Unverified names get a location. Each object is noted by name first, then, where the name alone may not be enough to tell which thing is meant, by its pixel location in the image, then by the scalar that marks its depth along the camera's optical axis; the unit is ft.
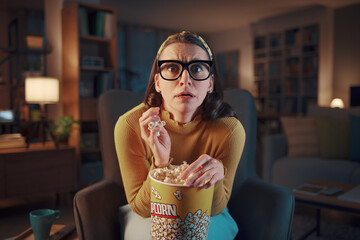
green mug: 3.48
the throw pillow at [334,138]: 8.51
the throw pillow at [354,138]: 8.15
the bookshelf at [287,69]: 20.51
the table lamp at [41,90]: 9.07
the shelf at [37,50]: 11.19
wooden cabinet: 8.43
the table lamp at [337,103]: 17.39
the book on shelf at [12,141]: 8.75
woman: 2.48
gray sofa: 8.00
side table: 3.66
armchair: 3.18
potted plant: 9.29
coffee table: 5.12
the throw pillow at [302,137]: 9.00
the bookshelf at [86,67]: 10.75
